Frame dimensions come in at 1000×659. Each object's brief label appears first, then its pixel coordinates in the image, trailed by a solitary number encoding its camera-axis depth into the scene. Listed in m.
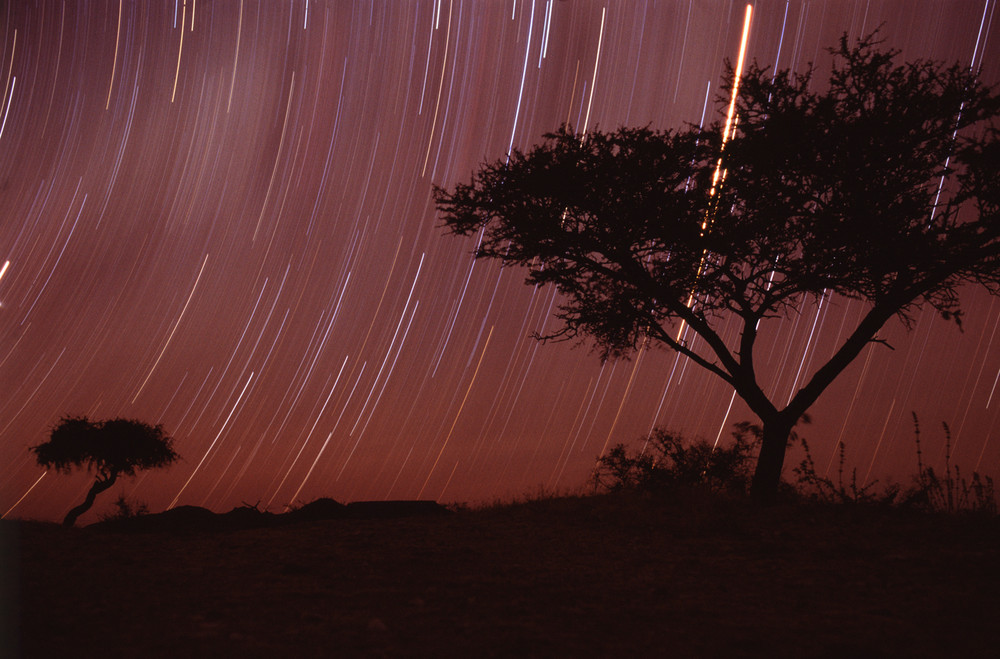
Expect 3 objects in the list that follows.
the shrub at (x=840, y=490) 8.53
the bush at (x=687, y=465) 12.81
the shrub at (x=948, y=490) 7.60
